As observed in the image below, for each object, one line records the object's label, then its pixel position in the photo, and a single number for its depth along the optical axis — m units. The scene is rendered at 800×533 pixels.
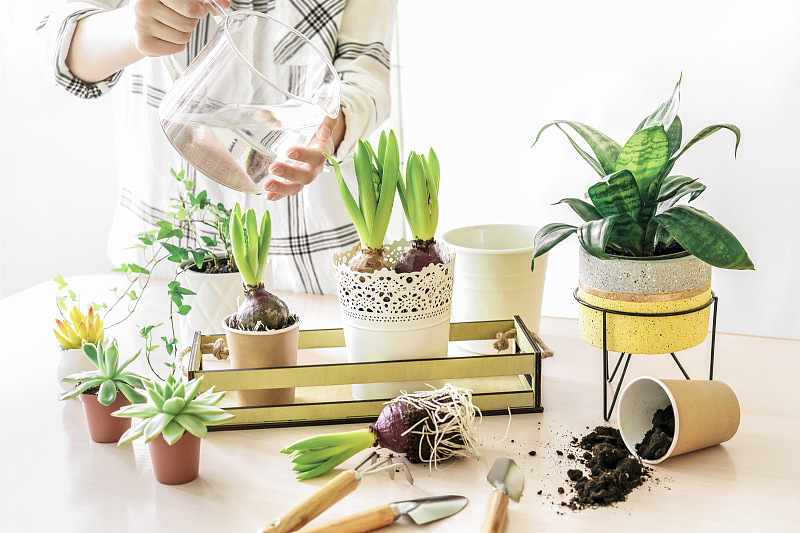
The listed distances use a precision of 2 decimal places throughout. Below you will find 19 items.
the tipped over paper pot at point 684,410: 0.69
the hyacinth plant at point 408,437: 0.71
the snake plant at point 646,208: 0.72
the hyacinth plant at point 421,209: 0.82
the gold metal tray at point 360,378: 0.79
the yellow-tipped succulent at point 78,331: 0.85
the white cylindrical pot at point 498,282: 0.95
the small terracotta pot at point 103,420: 0.76
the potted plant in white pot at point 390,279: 0.81
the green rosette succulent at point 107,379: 0.73
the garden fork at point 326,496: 0.60
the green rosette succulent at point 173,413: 0.65
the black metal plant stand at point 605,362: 0.78
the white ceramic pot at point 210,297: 0.97
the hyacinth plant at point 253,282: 0.82
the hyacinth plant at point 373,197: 0.82
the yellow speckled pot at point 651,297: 0.77
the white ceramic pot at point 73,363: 0.85
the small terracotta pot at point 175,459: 0.69
